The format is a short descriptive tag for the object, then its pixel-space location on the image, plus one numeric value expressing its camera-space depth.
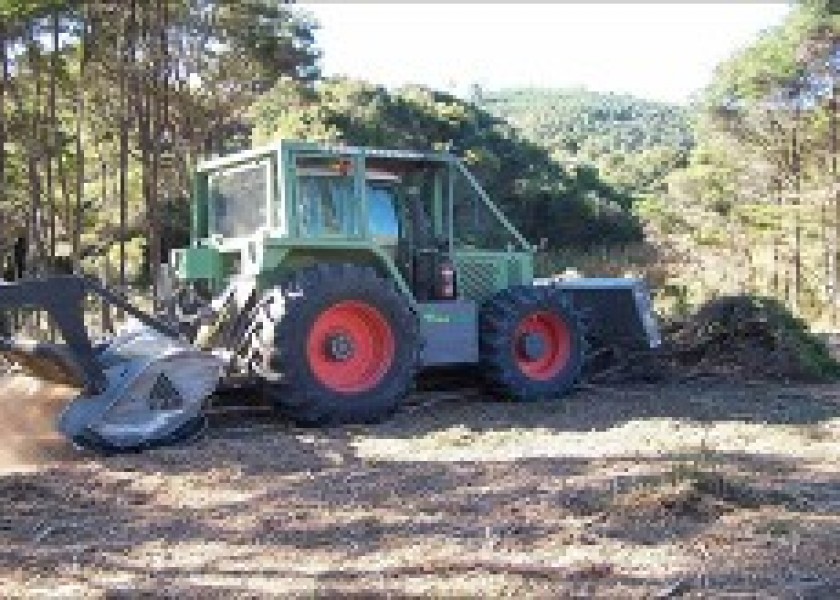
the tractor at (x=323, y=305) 7.43
